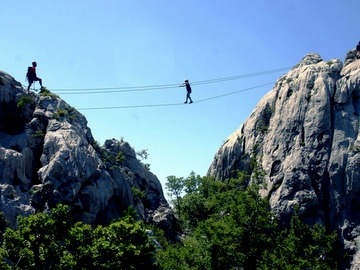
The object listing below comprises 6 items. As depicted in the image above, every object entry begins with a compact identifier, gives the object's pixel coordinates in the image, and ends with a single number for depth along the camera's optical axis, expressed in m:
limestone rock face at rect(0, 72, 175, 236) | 37.12
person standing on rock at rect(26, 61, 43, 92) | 42.44
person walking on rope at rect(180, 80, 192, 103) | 42.48
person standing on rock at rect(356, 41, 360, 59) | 58.35
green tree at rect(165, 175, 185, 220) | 74.81
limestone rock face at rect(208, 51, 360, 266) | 48.91
